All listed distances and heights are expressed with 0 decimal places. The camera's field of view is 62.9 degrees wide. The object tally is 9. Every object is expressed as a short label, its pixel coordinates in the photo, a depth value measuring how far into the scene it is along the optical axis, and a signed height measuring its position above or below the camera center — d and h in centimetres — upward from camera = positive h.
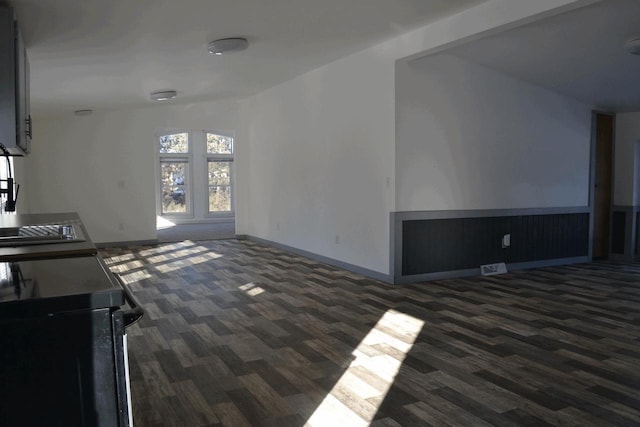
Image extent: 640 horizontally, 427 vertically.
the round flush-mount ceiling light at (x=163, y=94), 682 +122
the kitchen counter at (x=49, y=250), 201 -25
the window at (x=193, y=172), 1284 +37
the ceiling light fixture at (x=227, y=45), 440 +120
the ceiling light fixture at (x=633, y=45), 474 +127
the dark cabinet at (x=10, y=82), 279 +59
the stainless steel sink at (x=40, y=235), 243 -24
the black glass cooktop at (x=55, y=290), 114 -24
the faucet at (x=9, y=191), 296 -2
